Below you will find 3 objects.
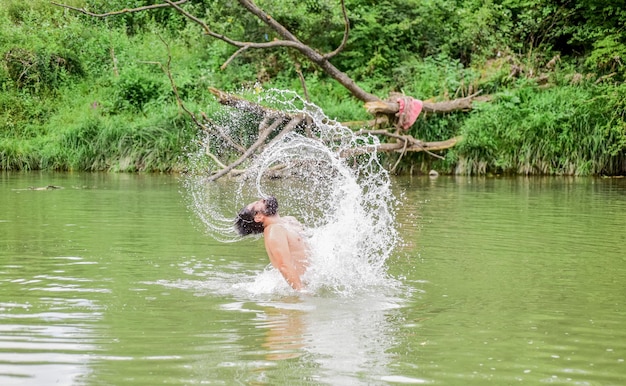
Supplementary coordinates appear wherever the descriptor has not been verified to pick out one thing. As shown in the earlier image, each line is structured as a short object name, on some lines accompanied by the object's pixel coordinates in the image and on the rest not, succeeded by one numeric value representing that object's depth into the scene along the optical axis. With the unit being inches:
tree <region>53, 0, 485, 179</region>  821.2
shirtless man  332.2
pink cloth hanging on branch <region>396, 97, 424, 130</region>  901.2
